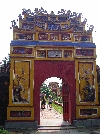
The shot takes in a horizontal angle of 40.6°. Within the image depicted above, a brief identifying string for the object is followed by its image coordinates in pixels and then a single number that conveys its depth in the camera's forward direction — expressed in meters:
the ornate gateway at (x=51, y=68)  8.85
